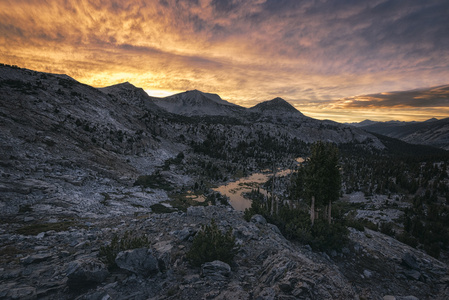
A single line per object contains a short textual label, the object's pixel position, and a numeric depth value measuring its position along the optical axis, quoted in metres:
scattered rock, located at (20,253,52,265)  10.52
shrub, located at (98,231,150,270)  10.24
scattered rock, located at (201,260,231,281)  10.47
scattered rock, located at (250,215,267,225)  21.23
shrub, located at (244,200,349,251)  19.33
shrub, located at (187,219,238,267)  11.44
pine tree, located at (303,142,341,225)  22.53
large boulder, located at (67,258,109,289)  8.66
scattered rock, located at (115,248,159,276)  9.93
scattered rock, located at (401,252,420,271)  17.22
